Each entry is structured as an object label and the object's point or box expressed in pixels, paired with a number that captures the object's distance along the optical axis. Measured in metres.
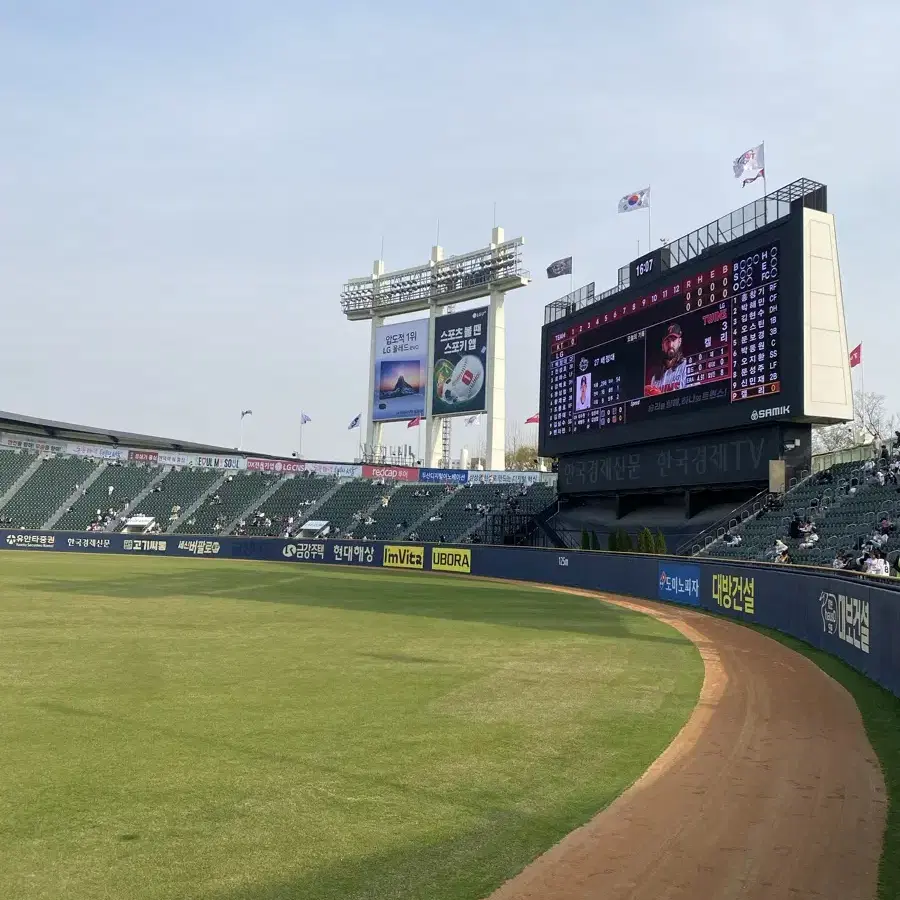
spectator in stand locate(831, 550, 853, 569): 20.97
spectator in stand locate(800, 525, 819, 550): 25.98
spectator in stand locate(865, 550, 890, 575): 18.23
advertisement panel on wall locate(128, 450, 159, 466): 66.44
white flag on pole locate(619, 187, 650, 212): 38.97
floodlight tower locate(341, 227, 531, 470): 54.31
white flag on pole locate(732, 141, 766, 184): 31.56
